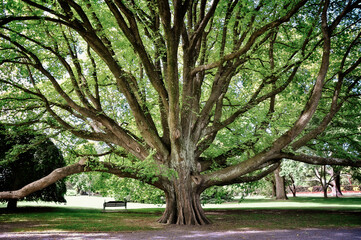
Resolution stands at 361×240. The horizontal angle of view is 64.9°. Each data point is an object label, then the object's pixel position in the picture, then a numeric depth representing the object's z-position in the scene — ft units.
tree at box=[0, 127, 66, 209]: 68.39
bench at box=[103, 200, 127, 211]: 71.95
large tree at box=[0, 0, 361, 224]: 32.53
